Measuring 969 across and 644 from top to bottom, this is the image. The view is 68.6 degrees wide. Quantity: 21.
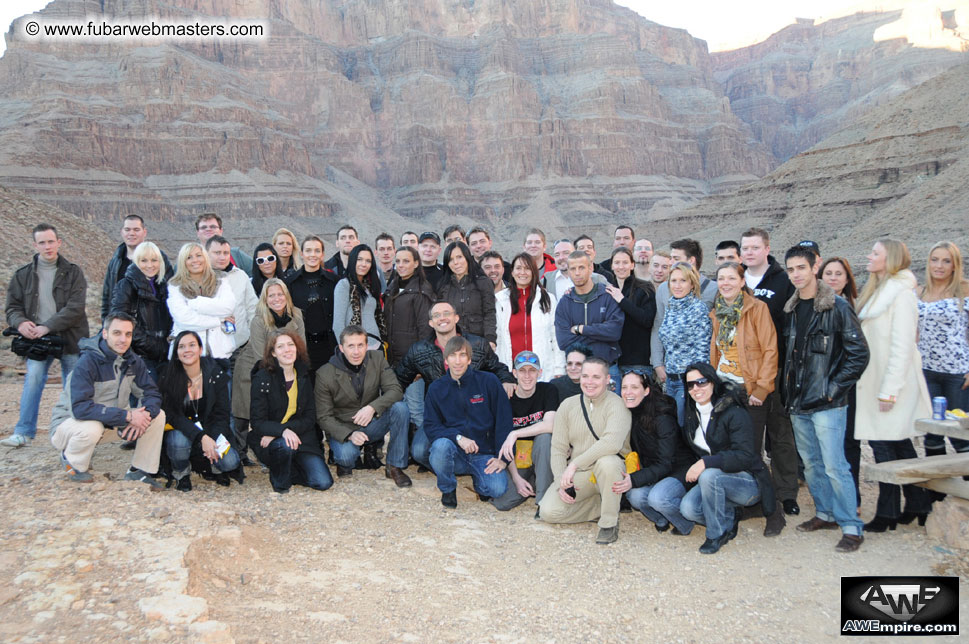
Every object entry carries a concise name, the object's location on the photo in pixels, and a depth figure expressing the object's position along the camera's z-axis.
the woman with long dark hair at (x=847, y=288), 6.81
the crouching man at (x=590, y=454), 6.39
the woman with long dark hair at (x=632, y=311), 7.70
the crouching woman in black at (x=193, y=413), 7.01
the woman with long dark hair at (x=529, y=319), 8.02
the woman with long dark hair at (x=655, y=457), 6.42
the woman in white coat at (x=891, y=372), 6.28
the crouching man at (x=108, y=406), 6.51
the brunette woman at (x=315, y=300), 8.52
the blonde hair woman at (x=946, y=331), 6.94
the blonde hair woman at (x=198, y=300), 7.41
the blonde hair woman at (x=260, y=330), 7.52
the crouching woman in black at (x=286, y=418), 7.12
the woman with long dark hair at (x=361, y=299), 8.27
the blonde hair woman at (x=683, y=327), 7.00
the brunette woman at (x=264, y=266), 8.74
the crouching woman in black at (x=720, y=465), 6.16
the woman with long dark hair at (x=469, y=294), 8.05
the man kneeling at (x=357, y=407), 7.50
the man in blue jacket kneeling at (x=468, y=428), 7.04
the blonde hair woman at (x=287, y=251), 9.19
